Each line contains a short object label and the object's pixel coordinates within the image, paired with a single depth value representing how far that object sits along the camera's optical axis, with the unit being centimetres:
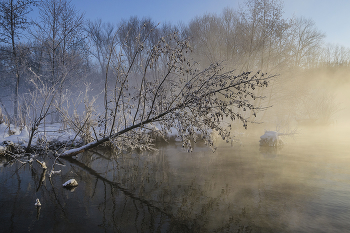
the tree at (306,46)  2377
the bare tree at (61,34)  1458
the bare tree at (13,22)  1373
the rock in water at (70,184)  570
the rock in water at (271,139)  1141
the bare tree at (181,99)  604
